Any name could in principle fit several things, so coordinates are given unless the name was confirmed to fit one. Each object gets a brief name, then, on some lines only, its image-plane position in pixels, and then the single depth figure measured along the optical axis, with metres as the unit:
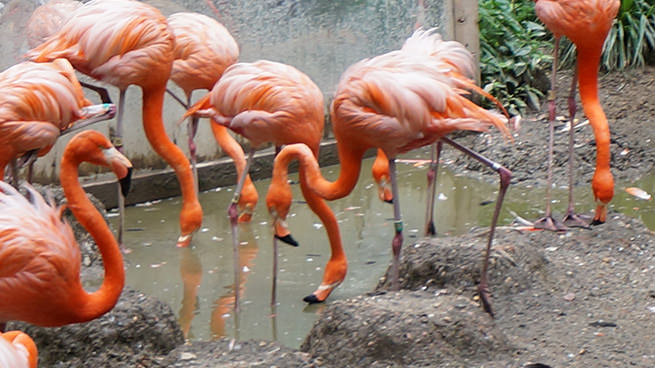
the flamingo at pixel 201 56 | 10.77
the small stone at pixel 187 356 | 7.04
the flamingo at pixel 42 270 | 6.21
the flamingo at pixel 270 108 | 8.58
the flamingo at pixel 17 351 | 4.43
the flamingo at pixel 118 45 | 9.66
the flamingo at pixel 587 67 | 9.73
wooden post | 15.74
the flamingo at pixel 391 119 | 7.69
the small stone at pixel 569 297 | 8.22
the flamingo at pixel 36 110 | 8.59
